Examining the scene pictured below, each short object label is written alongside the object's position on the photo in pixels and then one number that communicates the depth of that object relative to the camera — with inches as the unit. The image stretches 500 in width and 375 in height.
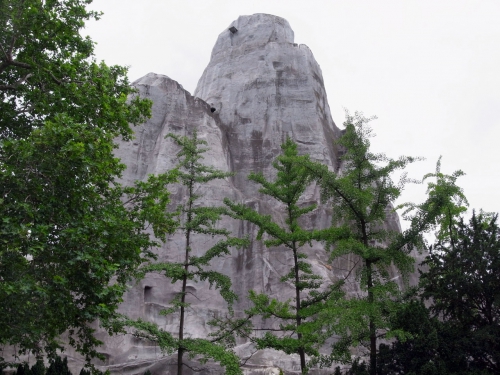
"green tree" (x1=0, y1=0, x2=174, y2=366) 438.6
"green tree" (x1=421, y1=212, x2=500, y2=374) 525.3
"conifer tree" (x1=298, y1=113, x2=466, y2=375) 541.9
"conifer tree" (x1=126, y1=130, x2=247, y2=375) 557.3
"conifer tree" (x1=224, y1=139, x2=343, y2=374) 575.1
